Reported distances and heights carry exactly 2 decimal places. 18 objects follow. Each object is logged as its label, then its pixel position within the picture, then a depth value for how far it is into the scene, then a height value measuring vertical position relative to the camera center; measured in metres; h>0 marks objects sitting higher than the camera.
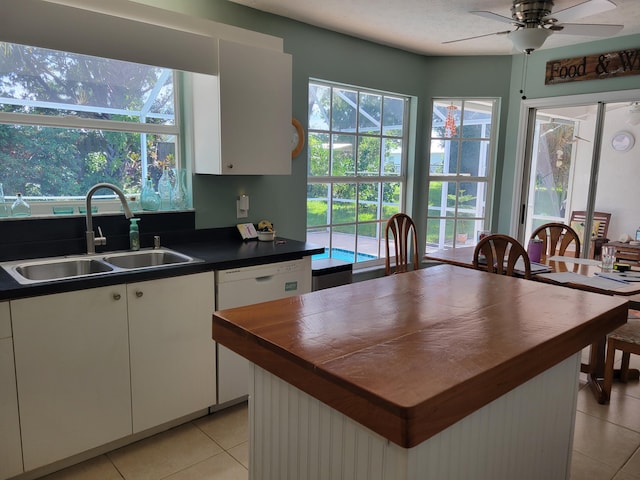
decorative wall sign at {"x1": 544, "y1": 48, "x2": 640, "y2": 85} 3.76 +0.96
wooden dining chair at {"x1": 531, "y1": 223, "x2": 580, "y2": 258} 3.65 -0.48
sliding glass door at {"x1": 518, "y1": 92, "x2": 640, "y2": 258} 3.98 +0.08
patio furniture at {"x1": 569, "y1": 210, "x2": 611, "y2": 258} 4.15 -0.46
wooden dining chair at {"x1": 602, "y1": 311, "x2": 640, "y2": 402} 2.65 -0.95
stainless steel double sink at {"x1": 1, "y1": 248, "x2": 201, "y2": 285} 2.25 -0.51
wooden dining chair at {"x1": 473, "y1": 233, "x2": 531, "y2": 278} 2.83 -0.51
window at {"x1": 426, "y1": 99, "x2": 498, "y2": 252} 4.69 +0.07
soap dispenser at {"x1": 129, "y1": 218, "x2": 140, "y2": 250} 2.64 -0.39
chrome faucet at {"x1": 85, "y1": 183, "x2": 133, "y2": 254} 2.41 -0.27
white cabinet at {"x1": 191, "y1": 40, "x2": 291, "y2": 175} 2.73 +0.35
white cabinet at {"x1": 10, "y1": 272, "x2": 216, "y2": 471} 1.93 -0.90
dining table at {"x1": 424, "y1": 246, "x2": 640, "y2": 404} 2.55 -0.60
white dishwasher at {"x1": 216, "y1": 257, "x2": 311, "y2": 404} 2.49 -0.69
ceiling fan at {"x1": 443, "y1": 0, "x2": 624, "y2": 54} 2.59 +0.92
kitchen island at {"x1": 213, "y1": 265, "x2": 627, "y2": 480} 0.95 -0.45
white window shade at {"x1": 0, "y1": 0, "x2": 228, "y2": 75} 2.06 +0.65
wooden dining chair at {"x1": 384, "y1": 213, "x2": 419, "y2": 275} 3.80 -0.53
